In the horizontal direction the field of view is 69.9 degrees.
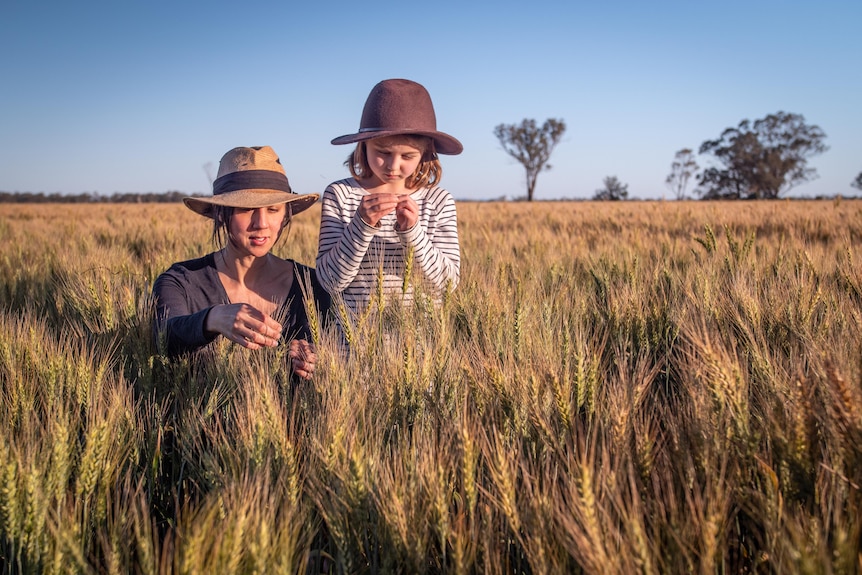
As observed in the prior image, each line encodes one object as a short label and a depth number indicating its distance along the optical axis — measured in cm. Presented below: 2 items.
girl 223
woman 199
